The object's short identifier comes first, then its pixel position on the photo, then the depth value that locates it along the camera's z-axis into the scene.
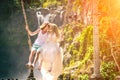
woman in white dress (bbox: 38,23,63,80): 6.71
